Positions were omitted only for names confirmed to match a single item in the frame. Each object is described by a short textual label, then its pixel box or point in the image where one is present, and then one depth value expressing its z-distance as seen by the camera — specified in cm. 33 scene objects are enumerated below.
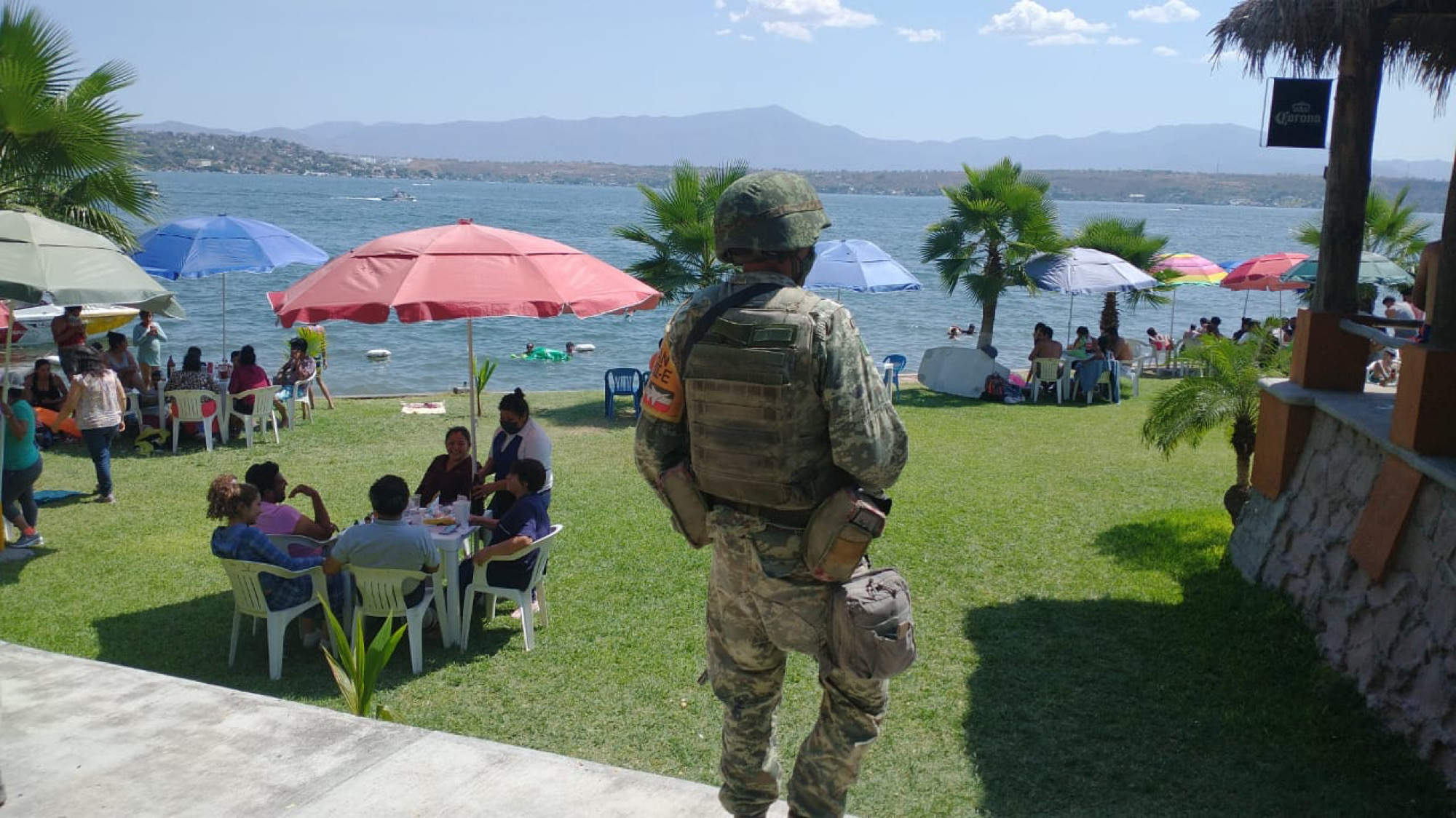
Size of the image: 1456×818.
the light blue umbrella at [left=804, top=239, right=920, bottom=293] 1761
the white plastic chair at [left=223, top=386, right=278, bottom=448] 1288
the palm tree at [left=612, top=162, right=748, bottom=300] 1638
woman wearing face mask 741
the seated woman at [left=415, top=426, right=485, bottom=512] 759
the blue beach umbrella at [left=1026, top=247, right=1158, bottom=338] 1784
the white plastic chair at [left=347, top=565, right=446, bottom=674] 605
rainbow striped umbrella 2195
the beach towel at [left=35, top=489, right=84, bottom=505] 997
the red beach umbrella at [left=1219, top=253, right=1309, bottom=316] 2072
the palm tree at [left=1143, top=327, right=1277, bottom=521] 825
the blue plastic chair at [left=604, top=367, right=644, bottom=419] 1609
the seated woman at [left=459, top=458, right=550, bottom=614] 639
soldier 318
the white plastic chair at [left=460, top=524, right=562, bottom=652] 643
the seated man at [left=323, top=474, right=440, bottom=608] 602
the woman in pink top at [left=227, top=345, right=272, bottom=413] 1291
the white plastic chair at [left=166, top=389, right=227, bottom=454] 1240
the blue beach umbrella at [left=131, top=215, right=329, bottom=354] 1353
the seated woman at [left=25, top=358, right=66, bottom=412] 1246
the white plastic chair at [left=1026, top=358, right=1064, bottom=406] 1783
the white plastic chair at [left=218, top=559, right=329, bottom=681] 614
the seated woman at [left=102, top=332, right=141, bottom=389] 1309
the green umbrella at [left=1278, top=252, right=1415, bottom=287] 1588
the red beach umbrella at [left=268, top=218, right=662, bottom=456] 710
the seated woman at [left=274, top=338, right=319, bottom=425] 1435
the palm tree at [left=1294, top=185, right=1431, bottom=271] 2128
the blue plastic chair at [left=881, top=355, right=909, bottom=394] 1806
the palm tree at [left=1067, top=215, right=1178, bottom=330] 2127
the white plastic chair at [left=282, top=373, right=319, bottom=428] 1433
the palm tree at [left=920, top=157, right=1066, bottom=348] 1934
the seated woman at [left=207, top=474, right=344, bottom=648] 620
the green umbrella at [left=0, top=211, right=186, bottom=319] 641
